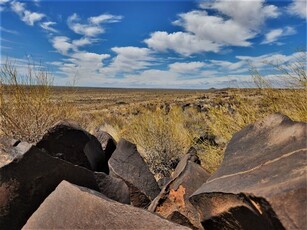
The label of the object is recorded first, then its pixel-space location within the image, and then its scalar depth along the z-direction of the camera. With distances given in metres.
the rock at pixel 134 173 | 3.69
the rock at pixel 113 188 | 2.97
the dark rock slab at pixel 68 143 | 3.64
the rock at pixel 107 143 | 4.61
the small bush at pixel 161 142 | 6.21
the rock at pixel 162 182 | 4.26
